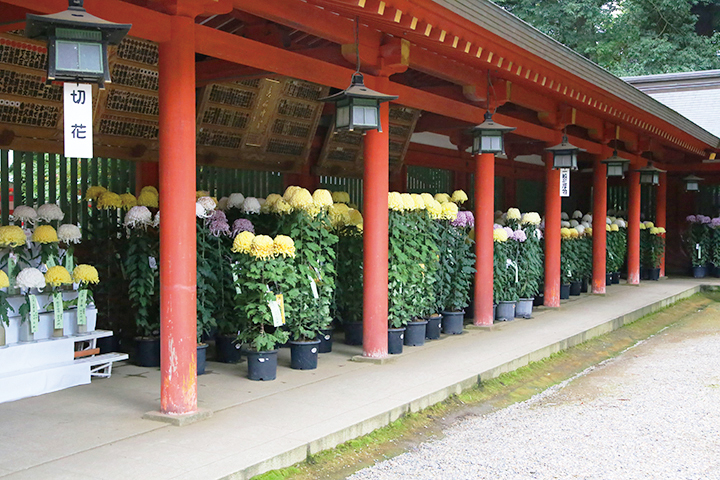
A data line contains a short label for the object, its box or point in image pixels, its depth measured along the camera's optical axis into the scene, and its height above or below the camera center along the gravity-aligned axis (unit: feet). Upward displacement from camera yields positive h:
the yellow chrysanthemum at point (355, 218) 26.37 -0.10
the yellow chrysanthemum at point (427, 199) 27.96 +0.61
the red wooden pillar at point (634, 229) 52.24 -0.94
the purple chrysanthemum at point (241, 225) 23.58 -0.32
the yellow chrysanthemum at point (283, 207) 23.02 +0.25
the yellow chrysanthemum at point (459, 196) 31.68 +0.82
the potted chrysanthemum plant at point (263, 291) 21.09 -2.19
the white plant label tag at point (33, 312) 19.30 -2.53
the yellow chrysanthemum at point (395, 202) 25.81 +0.46
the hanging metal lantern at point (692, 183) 58.70 +2.59
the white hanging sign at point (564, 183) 39.52 +1.73
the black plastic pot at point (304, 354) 22.98 -4.31
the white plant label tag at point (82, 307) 20.71 -2.57
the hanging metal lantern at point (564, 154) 35.01 +2.90
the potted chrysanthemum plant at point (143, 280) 22.14 -1.94
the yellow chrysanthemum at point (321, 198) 23.34 +0.53
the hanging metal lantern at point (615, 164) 41.98 +2.94
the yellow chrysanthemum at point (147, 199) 23.09 +0.48
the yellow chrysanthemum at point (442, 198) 30.04 +0.70
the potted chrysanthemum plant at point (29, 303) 19.08 -2.29
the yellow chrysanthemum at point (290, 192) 23.10 +0.71
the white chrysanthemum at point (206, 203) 22.30 +0.35
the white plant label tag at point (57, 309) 19.89 -2.52
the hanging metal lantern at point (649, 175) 49.24 +2.73
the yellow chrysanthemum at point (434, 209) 28.07 +0.24
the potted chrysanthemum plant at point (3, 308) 18.31 -2.34
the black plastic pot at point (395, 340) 25.59 -4.28
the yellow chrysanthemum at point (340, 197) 27.94 +0.68
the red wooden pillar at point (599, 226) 45.75 -0.64
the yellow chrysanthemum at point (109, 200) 22.65 +0.44
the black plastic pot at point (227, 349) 23.90 -4.32
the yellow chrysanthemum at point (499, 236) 33.37 -0.92
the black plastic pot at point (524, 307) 35.63 -4.39
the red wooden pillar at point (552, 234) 38.22 -0.95
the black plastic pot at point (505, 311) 34.40 -4.42
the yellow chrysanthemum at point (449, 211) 29.19 +0.17
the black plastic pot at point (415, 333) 27.46 -4.35
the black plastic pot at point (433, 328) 28.96 -4.38
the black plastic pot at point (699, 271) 61.67 -4.56
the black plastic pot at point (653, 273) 59.21 -4.59
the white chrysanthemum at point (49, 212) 20.84 +0.07
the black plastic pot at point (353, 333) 27.27 -4.32
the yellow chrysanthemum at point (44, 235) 19.91 -0.55
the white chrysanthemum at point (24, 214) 20.27 +0.01
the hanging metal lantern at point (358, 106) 20.90 +3.11
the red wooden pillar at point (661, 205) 59.16 +0.86
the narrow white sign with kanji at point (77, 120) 13.69 +1.75
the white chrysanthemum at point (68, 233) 20.88 -0.52
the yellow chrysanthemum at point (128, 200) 23.21 +0.45
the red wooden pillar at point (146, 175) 25.75 +1.39
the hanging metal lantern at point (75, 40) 13.07 +3.10
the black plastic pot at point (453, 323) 30.42 -4.39
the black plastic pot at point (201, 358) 21.59 -4.16
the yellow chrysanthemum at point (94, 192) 22.99 +0.70
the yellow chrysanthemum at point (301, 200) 22.71 +0.46
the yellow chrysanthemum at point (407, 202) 26.25 +0.47
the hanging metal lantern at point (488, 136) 28.37 +3.05
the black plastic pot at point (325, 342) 25.93 -4.43
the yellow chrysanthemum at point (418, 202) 26.96 +0.48
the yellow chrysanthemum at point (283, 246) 21.27 -0.88
